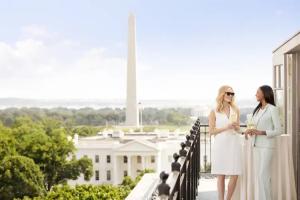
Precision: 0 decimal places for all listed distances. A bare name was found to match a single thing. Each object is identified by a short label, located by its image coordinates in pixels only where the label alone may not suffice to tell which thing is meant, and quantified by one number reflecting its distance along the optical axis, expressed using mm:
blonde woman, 4355
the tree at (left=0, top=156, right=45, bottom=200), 45406
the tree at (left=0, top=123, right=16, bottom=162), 48625
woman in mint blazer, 3988
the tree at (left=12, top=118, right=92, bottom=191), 51359
